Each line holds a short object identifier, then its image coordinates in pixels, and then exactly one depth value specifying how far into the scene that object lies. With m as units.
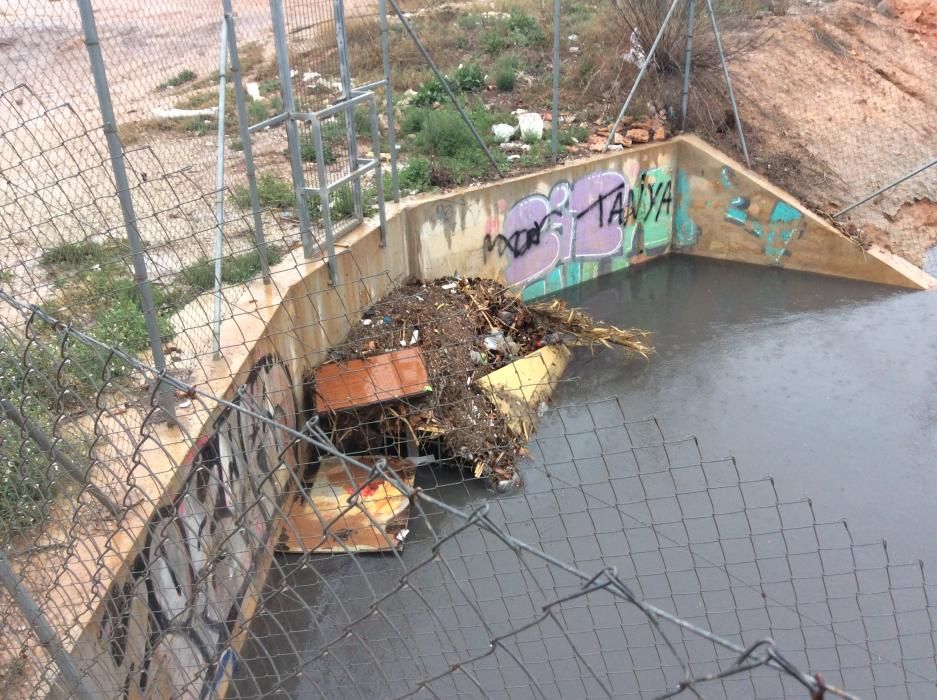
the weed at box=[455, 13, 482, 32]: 12.80
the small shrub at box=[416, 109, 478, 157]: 8.93
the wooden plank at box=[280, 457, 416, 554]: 5.23
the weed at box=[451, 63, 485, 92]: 10.85
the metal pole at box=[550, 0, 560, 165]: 8.73
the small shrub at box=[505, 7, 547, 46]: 12.07
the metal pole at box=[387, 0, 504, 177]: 7.15
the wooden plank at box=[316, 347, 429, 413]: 5.84
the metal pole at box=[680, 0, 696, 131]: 10.17
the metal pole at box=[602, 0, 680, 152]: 9.36
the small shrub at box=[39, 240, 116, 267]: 4.80
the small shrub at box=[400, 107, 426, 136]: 9.52
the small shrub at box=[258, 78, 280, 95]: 9.69
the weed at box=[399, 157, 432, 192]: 8.15
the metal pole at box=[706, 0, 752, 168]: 9.73
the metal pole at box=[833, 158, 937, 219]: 9.34
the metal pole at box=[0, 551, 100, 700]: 2.49
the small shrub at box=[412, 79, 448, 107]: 10.21
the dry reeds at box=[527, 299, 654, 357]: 7.63
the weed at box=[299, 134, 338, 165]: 6.44
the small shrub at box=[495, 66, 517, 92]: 10.74
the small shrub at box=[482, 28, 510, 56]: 12.00
